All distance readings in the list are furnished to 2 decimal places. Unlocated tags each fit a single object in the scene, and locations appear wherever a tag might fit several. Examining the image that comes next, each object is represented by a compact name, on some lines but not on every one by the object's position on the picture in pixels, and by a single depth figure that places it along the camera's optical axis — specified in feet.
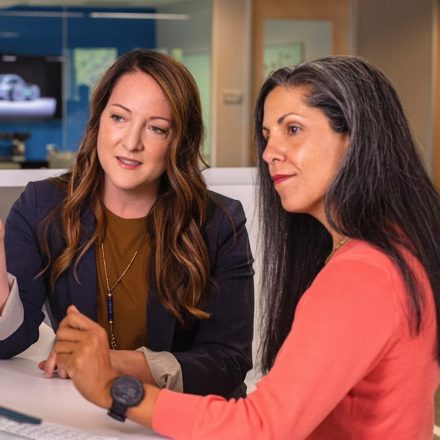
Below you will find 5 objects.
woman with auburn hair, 6.43
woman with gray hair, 3.80
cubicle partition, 9.22
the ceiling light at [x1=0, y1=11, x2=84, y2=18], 25.14
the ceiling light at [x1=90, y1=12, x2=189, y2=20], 25.77
